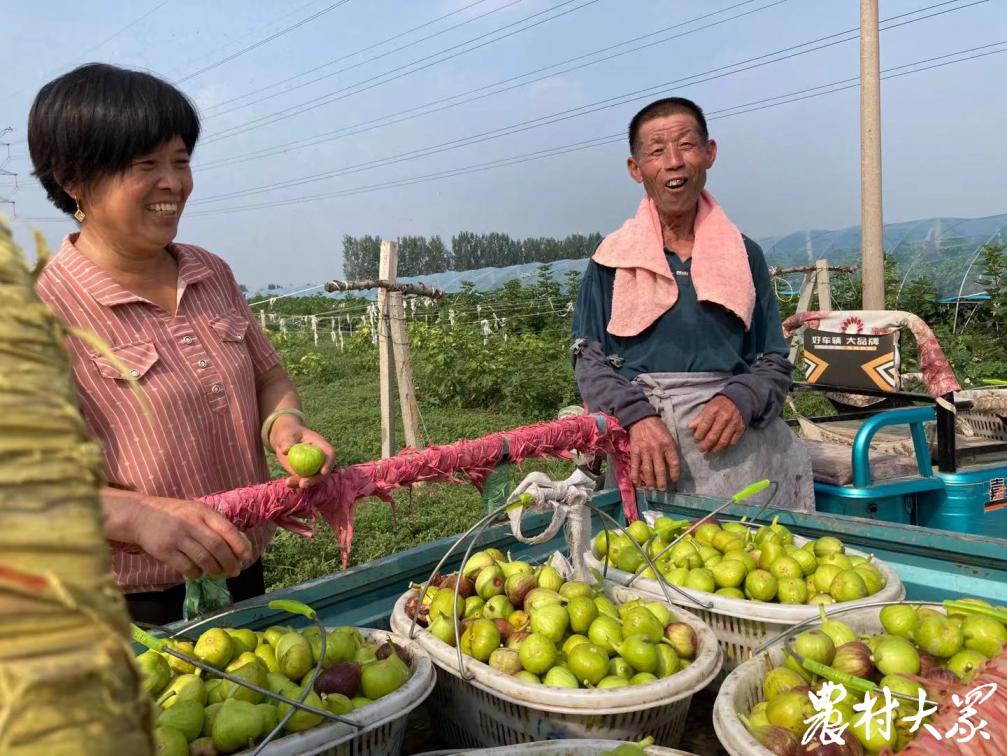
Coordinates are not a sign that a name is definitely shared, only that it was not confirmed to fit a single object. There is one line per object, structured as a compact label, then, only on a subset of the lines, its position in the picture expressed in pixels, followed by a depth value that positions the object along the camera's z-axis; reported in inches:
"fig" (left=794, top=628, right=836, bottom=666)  59.6
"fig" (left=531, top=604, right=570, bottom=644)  63.1
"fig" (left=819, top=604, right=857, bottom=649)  62.0
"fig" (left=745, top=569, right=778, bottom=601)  72.4
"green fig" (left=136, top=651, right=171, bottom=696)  52.9
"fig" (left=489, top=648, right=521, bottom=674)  59.3
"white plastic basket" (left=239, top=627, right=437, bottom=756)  47.9
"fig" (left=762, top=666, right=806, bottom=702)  56.5
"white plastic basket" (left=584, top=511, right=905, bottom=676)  67.8
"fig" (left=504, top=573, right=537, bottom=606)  70.6
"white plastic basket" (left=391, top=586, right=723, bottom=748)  54.3
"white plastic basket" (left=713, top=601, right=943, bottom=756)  50.0
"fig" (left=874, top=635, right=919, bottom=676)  56.9
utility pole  319.0
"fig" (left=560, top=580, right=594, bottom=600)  68.2
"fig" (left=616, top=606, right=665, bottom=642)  63.3
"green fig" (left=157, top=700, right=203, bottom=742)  48.5
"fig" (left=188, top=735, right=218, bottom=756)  47.8
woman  68.3
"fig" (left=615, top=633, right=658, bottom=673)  59.1
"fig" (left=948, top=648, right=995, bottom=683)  56.9
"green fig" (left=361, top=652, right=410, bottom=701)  55.3
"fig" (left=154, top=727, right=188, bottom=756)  45.9
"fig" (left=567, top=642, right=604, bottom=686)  58.4
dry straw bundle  14.2
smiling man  101.6
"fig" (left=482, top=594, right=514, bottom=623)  67.2
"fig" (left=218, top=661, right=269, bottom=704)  52.7
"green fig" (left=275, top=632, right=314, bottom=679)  56.7
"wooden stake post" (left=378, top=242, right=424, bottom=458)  267.6
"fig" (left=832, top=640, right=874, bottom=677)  56.8
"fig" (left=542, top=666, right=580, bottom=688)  57.1
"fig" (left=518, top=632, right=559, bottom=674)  59.2
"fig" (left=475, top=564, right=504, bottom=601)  71.6
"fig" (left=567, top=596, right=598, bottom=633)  64.7
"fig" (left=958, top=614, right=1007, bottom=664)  59.0
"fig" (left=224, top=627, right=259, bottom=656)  59.1
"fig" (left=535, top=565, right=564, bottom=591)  71.5
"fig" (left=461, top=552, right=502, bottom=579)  75.0
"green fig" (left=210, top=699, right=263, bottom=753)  48.4
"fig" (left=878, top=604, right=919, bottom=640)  63.3
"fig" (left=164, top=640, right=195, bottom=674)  56.9
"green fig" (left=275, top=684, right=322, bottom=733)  49.5
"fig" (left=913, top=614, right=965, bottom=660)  60.1
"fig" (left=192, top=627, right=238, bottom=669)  56.6
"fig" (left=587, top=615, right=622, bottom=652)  62.5
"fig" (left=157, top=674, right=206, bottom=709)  52.3
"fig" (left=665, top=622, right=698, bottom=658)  64.1
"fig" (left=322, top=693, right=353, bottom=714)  52.1
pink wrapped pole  68.7
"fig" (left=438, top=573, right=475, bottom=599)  71.4
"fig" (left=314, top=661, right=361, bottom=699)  55.4
